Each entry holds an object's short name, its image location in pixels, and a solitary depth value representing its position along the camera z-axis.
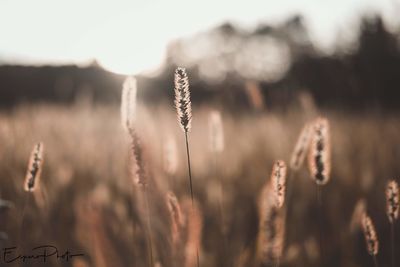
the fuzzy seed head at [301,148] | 0.86
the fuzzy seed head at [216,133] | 1.07
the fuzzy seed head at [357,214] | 1.03
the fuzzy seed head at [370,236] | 0.69
